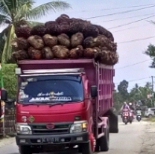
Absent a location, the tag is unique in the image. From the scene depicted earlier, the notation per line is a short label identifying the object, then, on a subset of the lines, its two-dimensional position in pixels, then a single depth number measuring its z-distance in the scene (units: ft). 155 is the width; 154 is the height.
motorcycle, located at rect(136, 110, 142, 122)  144.56
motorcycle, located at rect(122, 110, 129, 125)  118.51
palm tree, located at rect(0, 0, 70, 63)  115.24
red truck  48.06
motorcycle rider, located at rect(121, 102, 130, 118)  120.57
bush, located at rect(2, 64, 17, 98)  92.43
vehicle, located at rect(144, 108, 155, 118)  226.79
